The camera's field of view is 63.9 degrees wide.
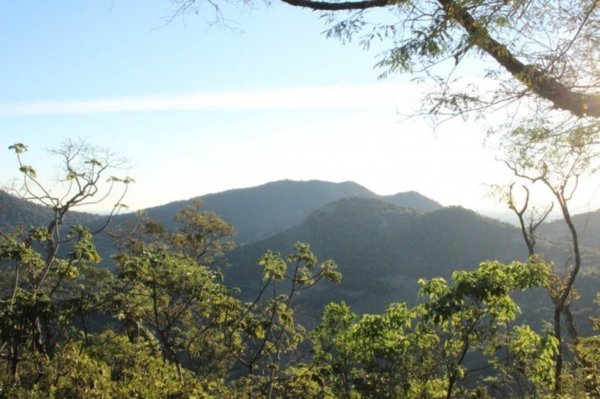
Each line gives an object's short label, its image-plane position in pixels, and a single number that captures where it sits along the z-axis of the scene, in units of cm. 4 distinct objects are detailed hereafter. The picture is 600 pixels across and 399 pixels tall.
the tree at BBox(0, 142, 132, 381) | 634
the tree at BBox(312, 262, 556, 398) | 605
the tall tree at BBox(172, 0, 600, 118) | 427
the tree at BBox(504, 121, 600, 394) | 485
